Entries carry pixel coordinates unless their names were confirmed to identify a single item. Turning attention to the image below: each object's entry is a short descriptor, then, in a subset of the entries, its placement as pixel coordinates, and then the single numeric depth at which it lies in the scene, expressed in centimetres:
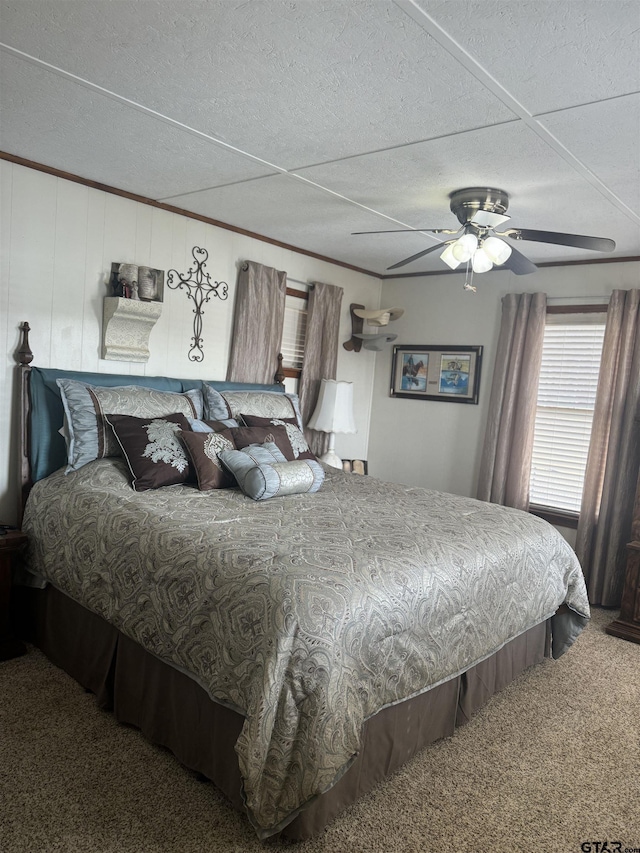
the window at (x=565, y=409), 455
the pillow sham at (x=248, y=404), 387
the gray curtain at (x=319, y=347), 502
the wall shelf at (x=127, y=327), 362
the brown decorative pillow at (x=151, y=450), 303
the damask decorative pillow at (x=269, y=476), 304
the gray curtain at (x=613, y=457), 422
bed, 182
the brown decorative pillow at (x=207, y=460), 314
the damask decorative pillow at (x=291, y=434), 369
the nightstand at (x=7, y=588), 288
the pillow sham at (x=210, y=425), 344
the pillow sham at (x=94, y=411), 315
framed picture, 515
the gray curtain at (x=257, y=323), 443
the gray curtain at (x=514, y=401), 471
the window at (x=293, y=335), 491
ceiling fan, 293
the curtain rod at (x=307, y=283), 490
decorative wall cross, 412
